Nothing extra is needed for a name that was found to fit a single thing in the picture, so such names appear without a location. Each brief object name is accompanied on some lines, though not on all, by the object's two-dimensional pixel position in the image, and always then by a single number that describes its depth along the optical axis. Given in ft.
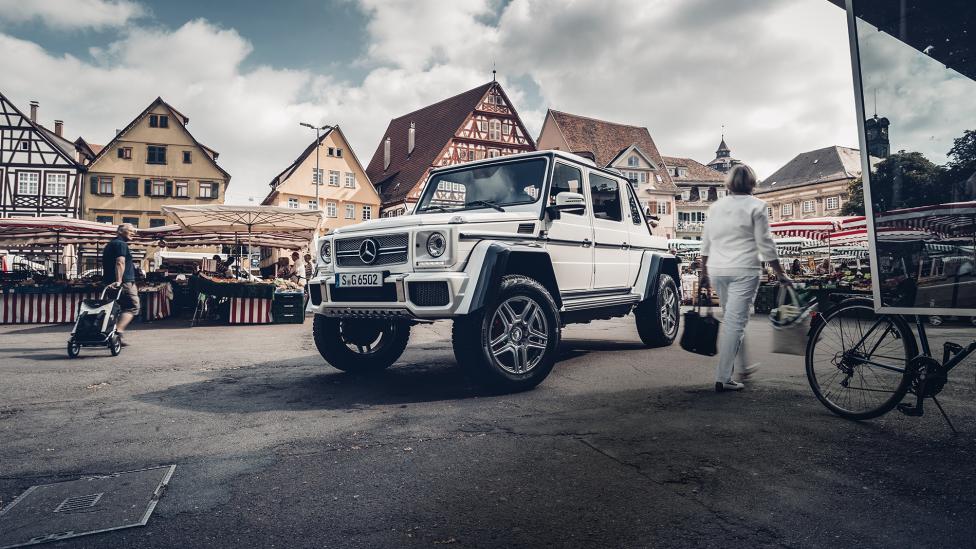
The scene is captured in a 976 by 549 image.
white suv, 16.63
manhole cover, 8.18
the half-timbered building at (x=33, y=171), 135.85
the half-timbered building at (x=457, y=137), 162.50
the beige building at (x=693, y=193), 236.84
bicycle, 12.73
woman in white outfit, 16.12
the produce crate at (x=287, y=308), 46.50
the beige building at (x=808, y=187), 226.17
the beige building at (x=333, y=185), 163.22
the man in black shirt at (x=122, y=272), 29.43
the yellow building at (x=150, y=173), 144.36
